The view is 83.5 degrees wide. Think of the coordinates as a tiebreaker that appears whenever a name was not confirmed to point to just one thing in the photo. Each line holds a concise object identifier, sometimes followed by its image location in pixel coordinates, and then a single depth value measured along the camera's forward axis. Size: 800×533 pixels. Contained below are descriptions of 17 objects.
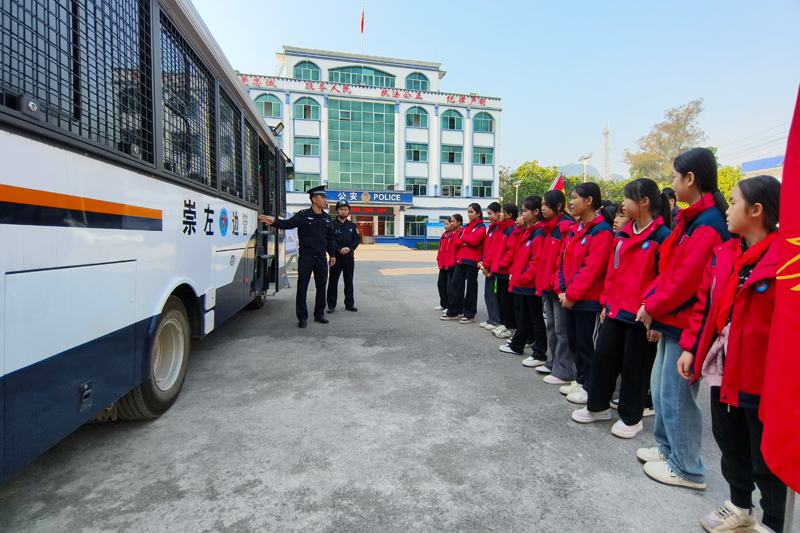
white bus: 1.69
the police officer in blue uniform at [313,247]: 6.23
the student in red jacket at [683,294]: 2.37
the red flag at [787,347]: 1.34
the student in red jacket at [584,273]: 3.45
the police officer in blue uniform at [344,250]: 7.67
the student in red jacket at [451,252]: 7.38
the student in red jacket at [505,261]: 5.62
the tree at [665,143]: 47.91
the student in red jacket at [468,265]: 6.69
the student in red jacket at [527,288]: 4.59
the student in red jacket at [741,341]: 1.80
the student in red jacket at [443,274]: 7.72
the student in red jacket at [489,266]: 6.18
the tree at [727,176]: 38.00
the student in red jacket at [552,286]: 4.06
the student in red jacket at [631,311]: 2.87
